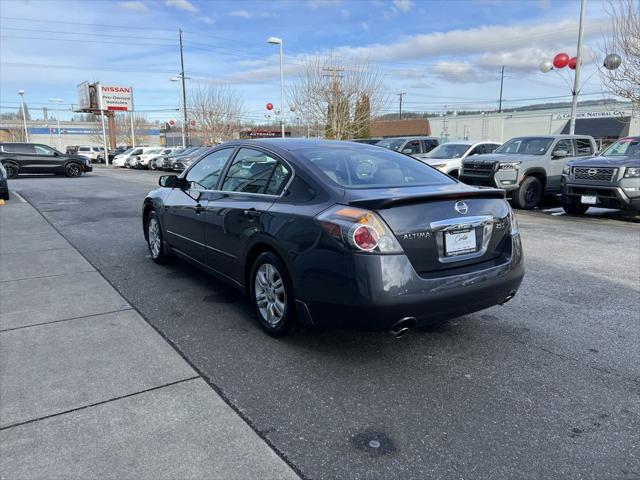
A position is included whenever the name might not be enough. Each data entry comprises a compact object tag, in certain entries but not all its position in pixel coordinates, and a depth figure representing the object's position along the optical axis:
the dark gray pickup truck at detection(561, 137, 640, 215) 9.51
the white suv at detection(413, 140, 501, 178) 15.11
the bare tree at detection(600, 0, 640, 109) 15.50
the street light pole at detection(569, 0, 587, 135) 16.52
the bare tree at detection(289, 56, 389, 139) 29.67
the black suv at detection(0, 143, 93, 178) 22.53
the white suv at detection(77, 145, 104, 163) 51.69
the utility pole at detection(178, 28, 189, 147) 40.41
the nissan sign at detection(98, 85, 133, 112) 52.34
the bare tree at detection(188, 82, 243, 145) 48.78
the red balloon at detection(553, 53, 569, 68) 17.36
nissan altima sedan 3.06
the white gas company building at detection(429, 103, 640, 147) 41.09
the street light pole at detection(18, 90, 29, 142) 63.30
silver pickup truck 11.95
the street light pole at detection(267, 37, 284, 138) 25.78
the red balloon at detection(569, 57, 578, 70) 17.31
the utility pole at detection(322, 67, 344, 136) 29.44
